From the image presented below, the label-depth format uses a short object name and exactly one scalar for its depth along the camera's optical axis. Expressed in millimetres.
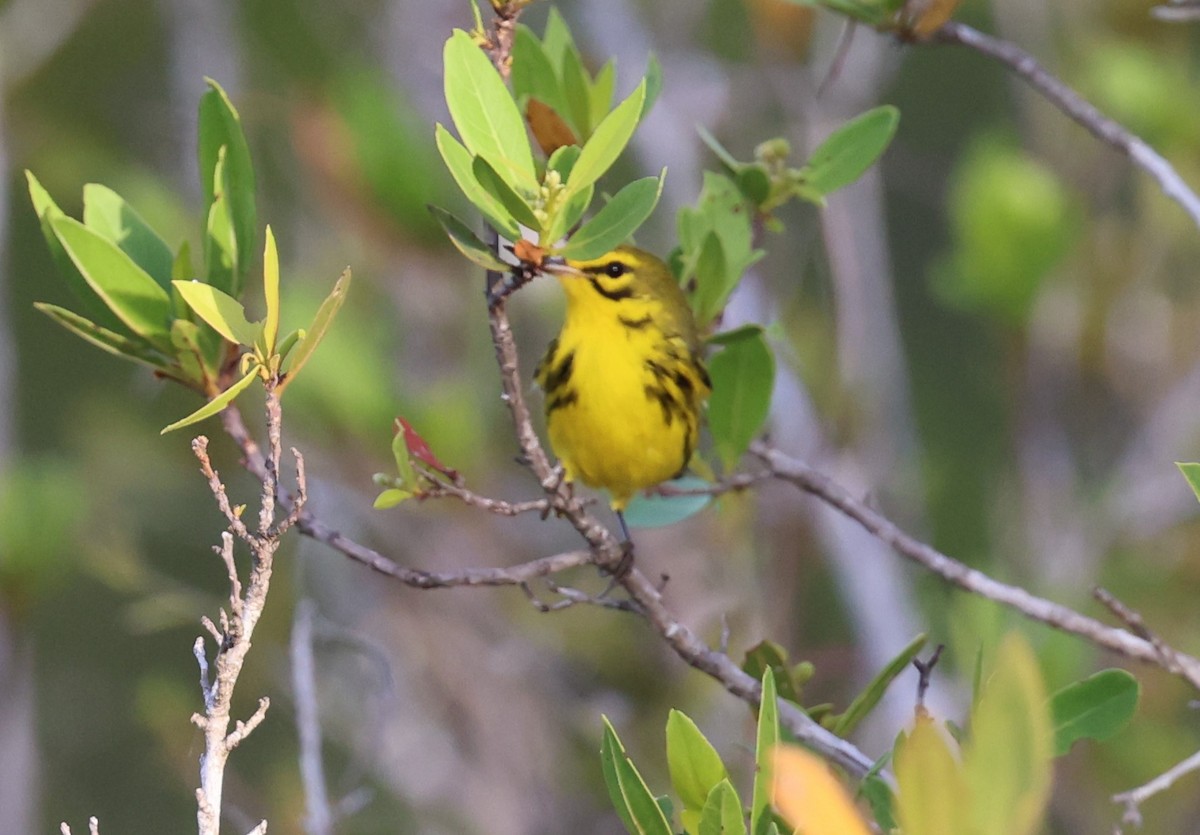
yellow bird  5136
